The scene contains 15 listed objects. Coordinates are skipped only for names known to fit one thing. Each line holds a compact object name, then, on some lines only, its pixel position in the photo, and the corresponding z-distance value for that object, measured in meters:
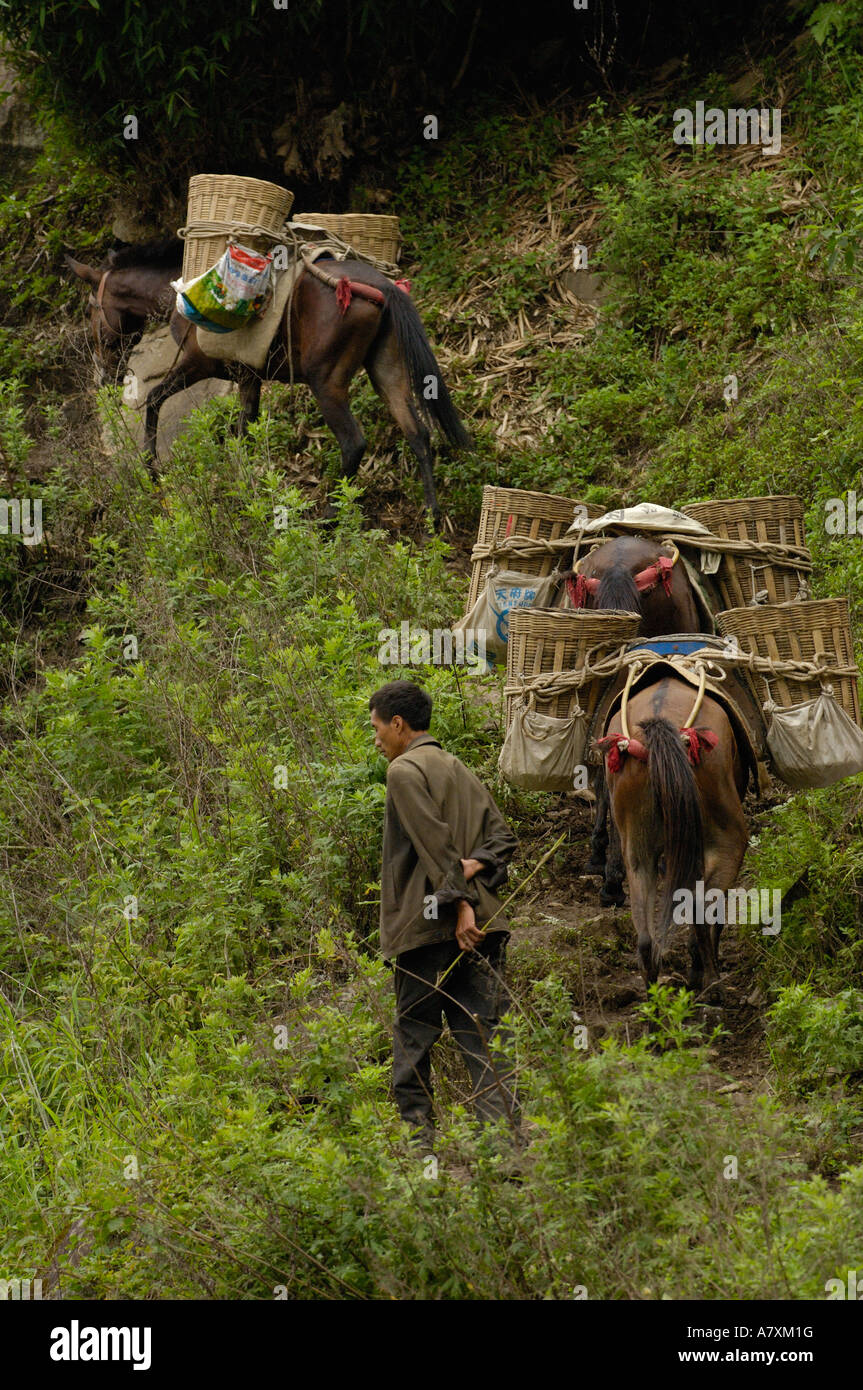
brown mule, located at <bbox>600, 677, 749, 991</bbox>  11.37
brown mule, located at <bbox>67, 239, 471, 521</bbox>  21.41
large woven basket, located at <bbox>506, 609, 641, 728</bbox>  12.91
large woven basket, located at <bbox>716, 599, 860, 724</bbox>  12.54
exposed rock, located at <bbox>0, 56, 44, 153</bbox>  31.48
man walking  10.08
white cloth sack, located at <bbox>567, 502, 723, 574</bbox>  14.59
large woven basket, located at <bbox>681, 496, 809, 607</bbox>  14.67
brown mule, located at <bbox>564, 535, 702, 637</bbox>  13.74
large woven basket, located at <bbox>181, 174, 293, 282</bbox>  21.36
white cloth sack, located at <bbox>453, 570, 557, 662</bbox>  15.28
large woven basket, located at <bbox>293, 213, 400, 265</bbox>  22.66
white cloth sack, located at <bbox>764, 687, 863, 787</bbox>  12.15
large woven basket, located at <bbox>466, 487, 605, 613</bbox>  15.84
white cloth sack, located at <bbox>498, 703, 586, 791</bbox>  12.81
